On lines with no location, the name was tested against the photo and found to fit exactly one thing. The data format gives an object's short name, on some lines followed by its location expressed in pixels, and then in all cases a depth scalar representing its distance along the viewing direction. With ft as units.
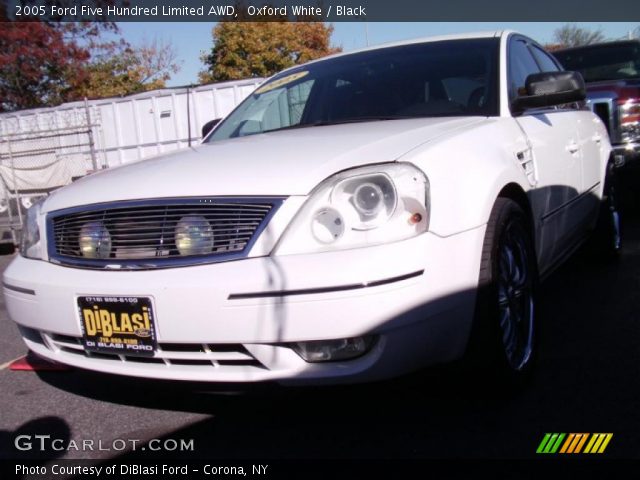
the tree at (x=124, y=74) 91.25
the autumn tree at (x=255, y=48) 94.79
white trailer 47.75
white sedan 7.31
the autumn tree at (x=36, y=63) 63.57
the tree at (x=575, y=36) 146.51
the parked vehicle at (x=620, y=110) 21.98
